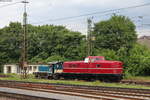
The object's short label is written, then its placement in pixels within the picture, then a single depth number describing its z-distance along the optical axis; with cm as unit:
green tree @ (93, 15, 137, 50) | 6600
